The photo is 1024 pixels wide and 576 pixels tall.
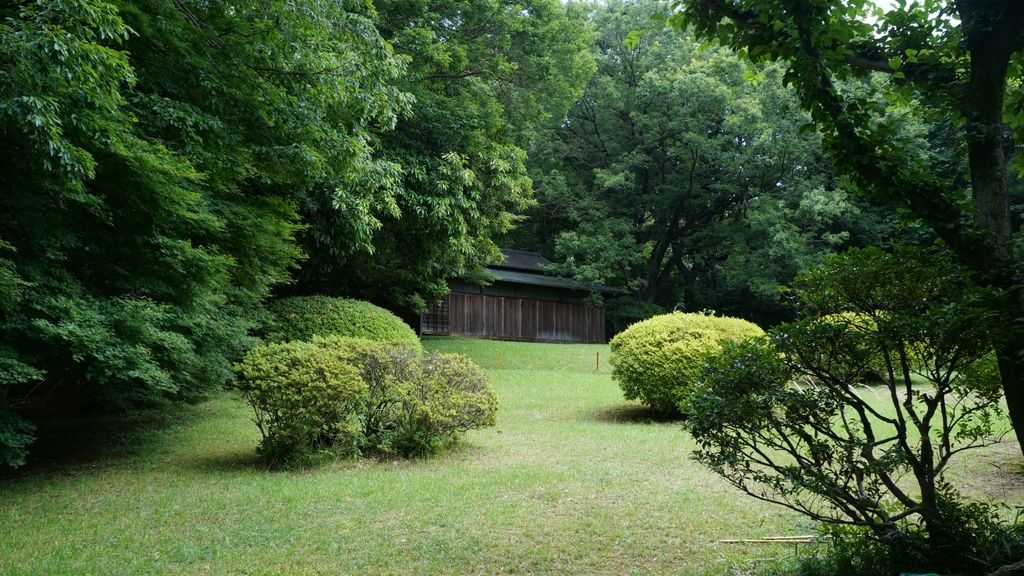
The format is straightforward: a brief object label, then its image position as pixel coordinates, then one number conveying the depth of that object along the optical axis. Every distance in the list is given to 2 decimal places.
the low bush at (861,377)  3.48
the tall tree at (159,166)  5.57
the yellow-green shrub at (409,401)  7.92
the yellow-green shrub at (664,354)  10.31
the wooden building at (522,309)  24.92
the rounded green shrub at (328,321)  12.13
